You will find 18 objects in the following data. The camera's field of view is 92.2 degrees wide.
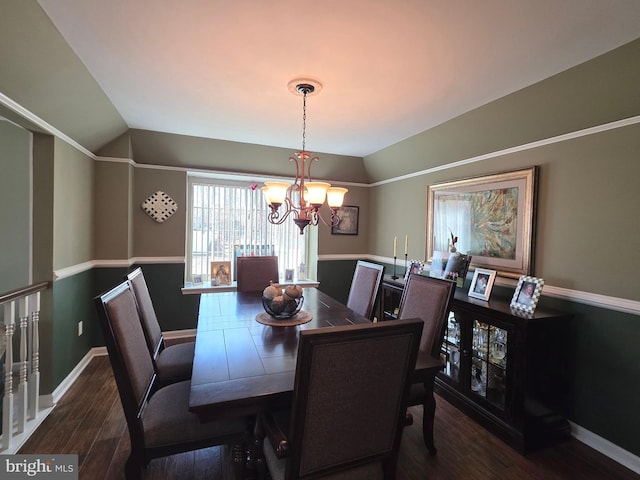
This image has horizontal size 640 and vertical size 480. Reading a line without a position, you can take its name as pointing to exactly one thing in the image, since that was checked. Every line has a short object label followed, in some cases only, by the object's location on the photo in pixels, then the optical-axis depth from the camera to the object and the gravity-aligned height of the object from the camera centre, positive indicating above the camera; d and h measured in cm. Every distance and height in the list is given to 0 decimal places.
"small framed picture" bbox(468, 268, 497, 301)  249 -39
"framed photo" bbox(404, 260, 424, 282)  324 -34
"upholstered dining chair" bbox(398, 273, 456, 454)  186 -54
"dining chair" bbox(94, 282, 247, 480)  133 -90
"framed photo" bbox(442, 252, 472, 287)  277 -28
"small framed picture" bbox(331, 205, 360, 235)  449 +18
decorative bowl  205 -51
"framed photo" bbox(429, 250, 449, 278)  299 -27
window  411 +3
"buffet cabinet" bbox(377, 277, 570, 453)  201 -94
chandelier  208 +26
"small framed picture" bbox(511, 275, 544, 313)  212 -39
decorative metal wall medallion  357 +25
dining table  121 -63
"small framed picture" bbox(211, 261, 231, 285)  404 -58
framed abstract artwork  241 +17
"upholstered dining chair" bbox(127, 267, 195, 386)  200 -89
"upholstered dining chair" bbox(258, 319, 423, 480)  106 -64
